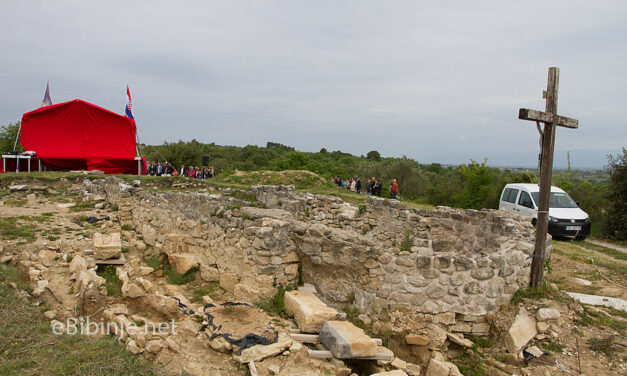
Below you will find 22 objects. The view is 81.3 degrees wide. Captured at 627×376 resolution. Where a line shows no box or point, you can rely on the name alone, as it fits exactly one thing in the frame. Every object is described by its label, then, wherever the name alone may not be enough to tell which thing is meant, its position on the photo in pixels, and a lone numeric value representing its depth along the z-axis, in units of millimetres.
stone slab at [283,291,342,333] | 4449
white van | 12664
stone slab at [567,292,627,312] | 6164
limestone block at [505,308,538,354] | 4918
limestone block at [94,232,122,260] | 6734
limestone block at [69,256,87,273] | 5934
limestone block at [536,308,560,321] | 5195
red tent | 17703
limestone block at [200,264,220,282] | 6324
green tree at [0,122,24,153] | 34969
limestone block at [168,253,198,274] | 6754
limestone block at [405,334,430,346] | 5086
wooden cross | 6266
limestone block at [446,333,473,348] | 5115
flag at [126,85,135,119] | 19797
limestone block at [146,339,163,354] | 3932
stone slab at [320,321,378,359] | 3932
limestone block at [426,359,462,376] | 4571
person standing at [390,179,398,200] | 15953
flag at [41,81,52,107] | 19678
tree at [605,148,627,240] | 14288
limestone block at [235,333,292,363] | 3758
